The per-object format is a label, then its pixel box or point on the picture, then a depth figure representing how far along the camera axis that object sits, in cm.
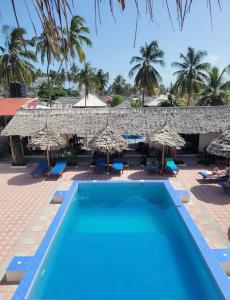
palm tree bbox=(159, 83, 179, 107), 3046
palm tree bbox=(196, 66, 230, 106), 2605
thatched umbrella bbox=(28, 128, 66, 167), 1496
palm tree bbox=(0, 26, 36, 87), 2812
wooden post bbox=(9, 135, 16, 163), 1704
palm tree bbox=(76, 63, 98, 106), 3800
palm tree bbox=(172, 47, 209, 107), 3222
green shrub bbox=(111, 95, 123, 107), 5212
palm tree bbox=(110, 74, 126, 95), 8138
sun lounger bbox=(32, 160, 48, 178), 1489
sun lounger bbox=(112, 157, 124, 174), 1494
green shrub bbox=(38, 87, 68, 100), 5175
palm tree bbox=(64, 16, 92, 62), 2677
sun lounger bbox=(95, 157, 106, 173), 1545
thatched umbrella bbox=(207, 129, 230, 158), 1205
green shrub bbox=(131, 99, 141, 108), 4179
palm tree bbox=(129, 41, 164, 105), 3619
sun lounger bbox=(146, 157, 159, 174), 1523
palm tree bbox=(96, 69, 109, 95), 5946
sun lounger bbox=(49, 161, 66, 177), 1458
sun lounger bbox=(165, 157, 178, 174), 1484
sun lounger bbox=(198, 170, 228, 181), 1338
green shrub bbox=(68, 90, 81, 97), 6949
